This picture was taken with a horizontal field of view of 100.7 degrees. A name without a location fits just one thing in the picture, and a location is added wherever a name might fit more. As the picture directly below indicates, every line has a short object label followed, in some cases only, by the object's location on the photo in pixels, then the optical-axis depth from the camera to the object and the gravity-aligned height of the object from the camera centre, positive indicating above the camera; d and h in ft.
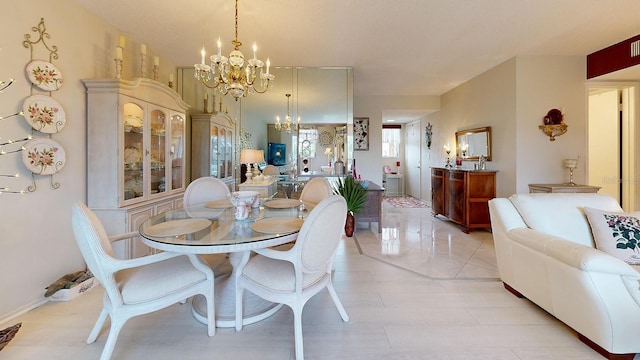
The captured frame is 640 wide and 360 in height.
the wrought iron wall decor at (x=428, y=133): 21.12 +3.44
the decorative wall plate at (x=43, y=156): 6.37 +0.51
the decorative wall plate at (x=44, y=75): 6.45 +2.57
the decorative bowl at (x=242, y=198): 5.98 -0.51
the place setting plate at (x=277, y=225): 5.11 -1.01
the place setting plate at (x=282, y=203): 7.39 -0.78
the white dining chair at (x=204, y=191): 8.51 -0.50
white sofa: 4.56 -1.86
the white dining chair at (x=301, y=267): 4.71 -1.80
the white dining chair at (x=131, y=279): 4.38 -1.91
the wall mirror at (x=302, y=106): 13.35 +3.65
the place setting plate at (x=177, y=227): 4.97 -1.02
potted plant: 12.00 -0.90
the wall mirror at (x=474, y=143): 13.89 +1.87
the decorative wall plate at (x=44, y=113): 6.34 +1.58
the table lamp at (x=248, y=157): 11.69 +0.85
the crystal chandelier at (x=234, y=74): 6.68 +2.73
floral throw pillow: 5.57 -1.25
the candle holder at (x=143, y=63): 8.89 +3.82
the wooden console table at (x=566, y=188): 10.82 -0.51
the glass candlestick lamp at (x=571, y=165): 11.32 +0.46
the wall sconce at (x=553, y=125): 11.61 +2.24
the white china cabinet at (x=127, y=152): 7.84 +0.78
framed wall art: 19.30 +3.10
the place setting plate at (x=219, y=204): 7.34 -0.79
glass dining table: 4.58 -1.08
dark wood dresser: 13.10 -1.01
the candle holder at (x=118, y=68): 8.00 +3.28
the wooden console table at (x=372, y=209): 13.44 -1.68
